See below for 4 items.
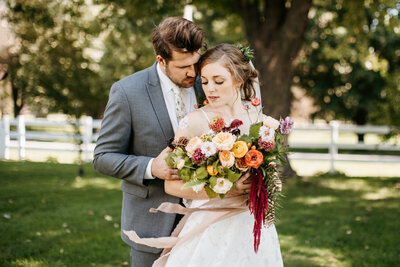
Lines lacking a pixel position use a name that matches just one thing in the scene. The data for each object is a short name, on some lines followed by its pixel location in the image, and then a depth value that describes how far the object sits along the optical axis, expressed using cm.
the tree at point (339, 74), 1819
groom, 265
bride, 259
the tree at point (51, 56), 1010
